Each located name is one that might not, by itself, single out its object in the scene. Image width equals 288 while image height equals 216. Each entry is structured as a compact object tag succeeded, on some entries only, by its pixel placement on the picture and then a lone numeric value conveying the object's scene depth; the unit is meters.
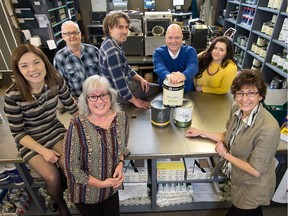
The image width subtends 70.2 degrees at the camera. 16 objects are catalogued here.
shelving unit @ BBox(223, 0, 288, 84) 2.91
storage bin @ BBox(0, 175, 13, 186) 1.47
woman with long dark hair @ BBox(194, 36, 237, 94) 1.67
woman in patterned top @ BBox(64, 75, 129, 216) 1.04
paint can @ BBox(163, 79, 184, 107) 1.19
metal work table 1.23
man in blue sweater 1.61
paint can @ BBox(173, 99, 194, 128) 1.32
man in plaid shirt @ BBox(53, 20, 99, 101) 1.74
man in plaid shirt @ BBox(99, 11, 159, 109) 1.46
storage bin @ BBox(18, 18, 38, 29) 3.35
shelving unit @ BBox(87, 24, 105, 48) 3.21
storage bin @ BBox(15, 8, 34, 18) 3.26
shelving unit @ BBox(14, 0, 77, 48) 3.38
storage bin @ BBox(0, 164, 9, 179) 1.46
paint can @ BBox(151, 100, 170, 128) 1.32
